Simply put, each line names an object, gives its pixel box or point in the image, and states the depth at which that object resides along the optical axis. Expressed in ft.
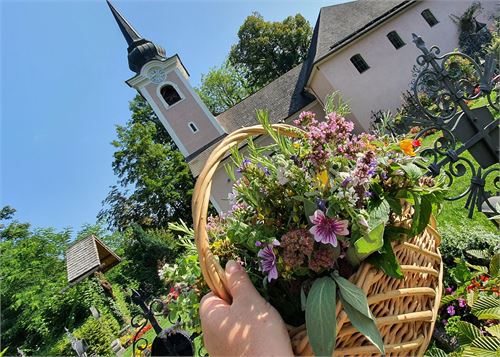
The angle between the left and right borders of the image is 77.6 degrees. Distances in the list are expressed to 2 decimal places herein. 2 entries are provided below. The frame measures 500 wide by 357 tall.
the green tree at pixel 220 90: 89.10
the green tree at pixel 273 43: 87.92
